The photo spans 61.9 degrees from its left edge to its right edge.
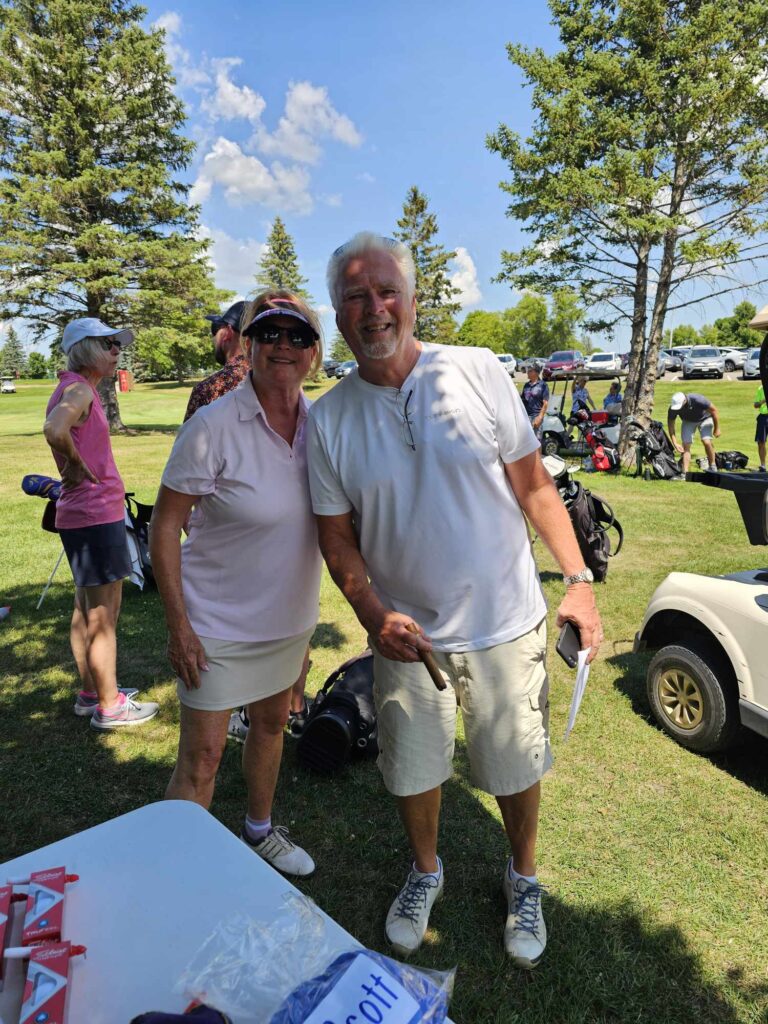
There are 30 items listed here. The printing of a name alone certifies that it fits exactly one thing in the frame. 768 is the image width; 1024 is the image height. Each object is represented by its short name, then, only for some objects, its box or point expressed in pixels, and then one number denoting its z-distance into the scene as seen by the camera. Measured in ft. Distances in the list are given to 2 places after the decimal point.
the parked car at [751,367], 99.96
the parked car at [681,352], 115.12
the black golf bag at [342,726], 10.52
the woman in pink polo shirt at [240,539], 6.72
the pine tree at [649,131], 35.81
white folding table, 3.35
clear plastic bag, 3.07
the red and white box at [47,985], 3.13
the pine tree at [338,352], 245.04
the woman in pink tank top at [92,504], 11.05
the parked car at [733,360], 112.98
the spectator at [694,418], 35.73
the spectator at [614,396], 56.03
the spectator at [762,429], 35.88
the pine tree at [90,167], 64.75
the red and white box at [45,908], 3.49
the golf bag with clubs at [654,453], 36.99
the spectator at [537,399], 45.70
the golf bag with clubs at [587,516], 18.70
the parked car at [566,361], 104.55
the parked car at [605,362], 113.39
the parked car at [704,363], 108.58
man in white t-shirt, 6.33
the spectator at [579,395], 54.65
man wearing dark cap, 10.93
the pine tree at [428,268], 174.37
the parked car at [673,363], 116.67
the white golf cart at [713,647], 9.34
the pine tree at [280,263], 179.72
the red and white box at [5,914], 3.44
